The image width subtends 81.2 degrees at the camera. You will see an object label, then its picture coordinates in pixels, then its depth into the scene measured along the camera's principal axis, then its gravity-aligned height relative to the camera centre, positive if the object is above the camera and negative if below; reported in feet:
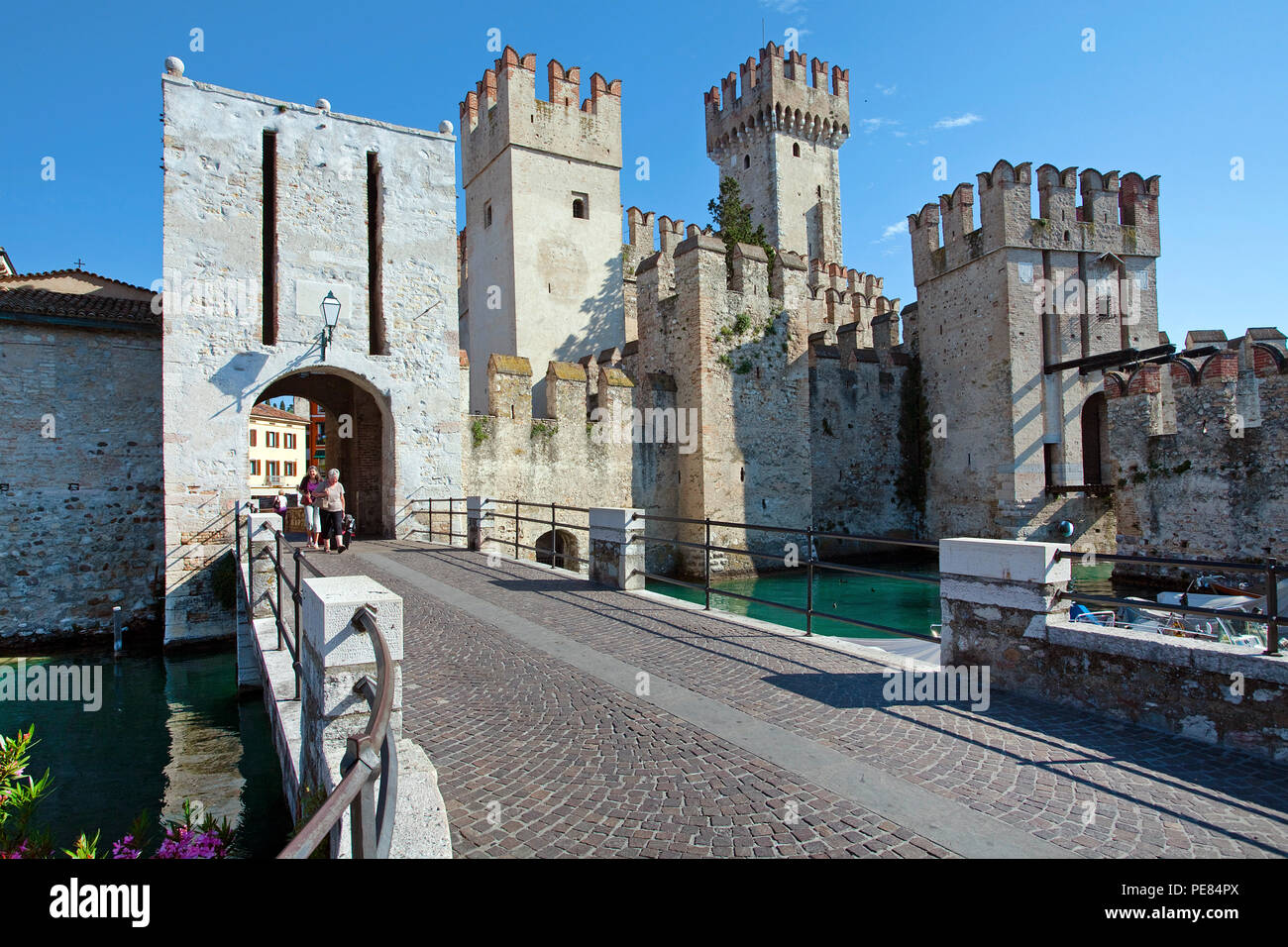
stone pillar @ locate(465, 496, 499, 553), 44.31 -2.19
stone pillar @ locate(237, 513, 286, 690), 28.89 -3.39
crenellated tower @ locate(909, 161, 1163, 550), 73.00 +15.31
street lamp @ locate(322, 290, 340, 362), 47.34 +11.24
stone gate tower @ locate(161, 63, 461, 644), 45.29 +12.87
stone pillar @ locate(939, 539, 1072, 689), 16.52 -2.91
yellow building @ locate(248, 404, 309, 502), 149.48 +7.99
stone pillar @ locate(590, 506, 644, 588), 31.55 -2.76
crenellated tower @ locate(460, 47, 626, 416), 79.46 +30.01
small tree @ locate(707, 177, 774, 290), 98.43 +35.82
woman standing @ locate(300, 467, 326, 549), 45.42 -1.66
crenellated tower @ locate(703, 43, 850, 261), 127.13 +58.72
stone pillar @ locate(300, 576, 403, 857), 11.32 -2.72
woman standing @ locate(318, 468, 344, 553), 43.39 -0.94
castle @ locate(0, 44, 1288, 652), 46.09 +9.19
